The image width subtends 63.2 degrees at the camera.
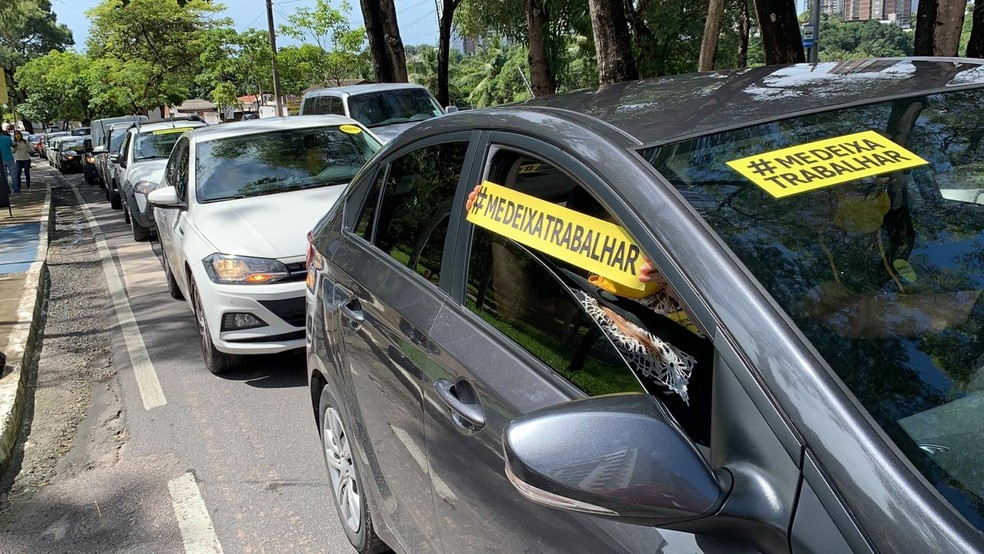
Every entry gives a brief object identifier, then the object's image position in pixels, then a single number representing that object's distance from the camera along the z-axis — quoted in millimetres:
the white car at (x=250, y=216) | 5293
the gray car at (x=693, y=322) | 1291
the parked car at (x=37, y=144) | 53969
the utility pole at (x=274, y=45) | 30203
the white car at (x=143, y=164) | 11172
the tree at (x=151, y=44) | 34750
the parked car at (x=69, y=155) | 31484
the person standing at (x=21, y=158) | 21800
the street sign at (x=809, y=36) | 14455
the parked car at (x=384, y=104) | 12797
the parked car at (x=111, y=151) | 16500
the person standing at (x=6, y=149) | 18245
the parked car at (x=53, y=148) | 35619
